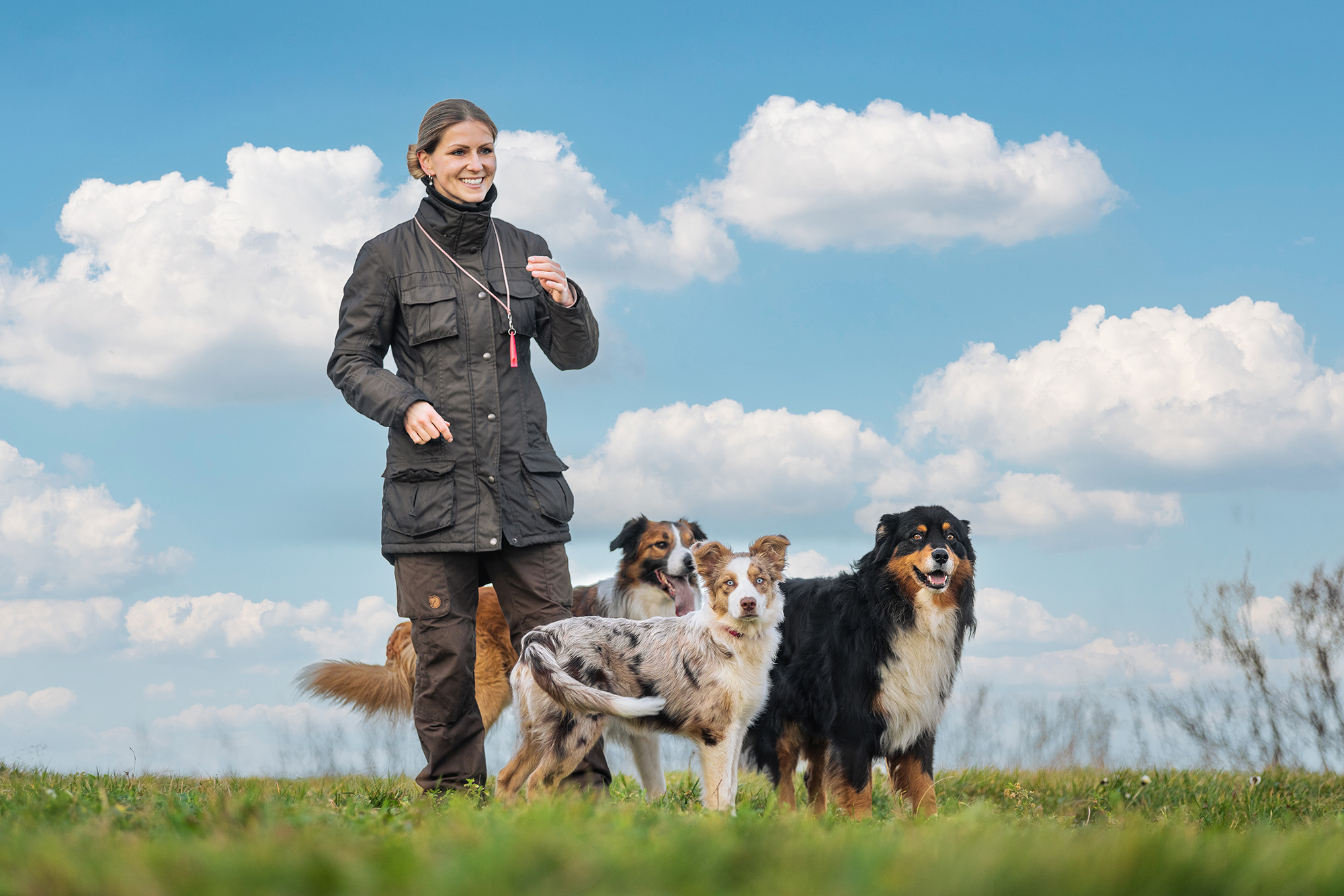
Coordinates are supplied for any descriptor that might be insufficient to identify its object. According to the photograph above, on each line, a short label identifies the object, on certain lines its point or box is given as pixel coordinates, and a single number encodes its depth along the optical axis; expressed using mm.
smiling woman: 5434
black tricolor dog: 6434
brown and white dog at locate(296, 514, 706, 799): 7031
